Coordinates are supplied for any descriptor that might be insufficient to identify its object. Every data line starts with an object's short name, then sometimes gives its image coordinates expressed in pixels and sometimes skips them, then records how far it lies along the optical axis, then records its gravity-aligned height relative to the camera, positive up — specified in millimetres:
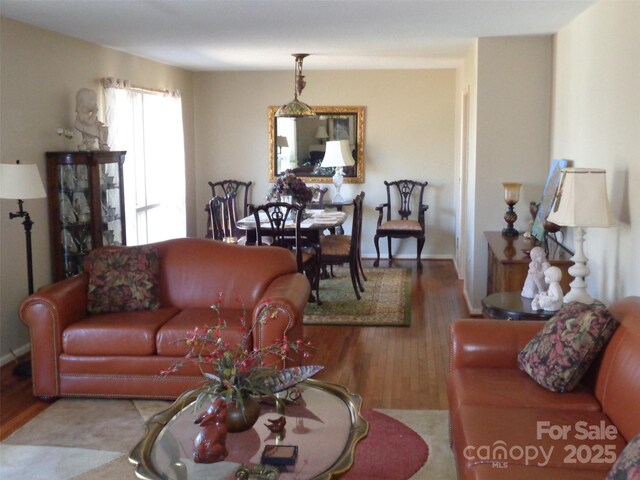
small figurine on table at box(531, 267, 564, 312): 3843 -742
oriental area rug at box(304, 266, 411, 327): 6027 -1331
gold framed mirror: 8938 +197
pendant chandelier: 7355 +489
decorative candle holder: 5852 -381
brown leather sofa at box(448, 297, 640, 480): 2412 -988
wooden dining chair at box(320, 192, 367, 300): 6707 -875
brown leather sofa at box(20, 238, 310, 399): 4070 -1031
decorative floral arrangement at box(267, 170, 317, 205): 6730 -305
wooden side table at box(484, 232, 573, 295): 4703 -721
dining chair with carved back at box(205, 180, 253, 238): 9125 -424
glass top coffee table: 2418 -1019
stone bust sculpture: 5535 +292
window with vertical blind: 6750 +10
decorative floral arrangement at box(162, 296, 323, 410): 2654 -812
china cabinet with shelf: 5336 -351
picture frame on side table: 5258 -331
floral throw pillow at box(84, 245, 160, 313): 4461 -758
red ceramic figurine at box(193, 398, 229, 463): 2451 -952
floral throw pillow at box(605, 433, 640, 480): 1872 -813
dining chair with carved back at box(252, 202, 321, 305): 6172 -726
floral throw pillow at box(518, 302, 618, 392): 2955 -784
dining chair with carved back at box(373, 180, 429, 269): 8414 -711
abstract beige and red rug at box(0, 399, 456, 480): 3289 -1408
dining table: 6488 -618
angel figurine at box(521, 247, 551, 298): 4070 -657
